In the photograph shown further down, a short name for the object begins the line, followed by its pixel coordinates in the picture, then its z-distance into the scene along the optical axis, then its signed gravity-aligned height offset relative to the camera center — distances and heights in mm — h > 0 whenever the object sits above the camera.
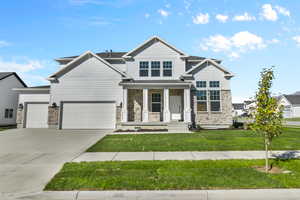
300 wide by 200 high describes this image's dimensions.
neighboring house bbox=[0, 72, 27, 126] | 21592 +1667
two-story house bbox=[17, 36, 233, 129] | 16688 +2131
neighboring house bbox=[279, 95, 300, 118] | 41406 +2397
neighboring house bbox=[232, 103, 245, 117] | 79712 +3931
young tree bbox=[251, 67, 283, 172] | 5375 +116
